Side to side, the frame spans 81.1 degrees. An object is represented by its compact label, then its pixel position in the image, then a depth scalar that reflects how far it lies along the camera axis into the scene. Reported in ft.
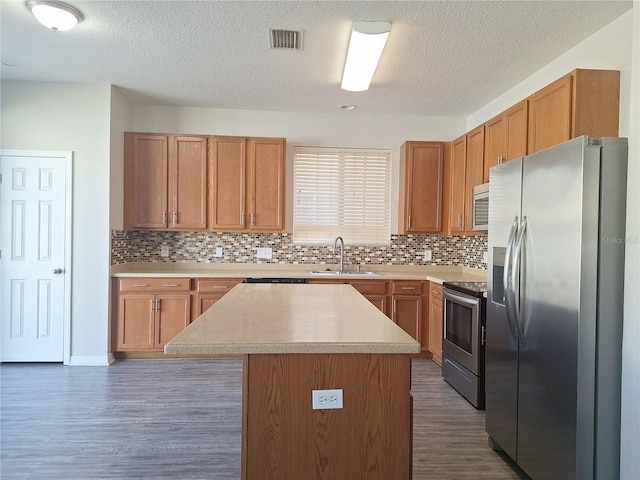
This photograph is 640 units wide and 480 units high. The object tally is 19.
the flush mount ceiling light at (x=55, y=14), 7.95
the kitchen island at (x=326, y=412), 4.61
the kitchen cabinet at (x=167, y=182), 13.78
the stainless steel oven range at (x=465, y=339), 9.68
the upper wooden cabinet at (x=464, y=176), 12.20
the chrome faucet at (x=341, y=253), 15.03
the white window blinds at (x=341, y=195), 15.44
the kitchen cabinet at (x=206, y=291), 13.24
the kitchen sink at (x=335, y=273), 13.75
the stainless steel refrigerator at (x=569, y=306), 5.69
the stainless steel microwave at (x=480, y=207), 11.25
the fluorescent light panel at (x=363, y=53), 8.38
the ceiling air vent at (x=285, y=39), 8.98
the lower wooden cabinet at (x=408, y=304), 13.65
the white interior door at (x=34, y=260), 12.32
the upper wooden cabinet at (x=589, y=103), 7.76
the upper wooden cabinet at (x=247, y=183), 13.97
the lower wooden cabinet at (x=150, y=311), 12.95
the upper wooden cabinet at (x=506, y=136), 9.59
